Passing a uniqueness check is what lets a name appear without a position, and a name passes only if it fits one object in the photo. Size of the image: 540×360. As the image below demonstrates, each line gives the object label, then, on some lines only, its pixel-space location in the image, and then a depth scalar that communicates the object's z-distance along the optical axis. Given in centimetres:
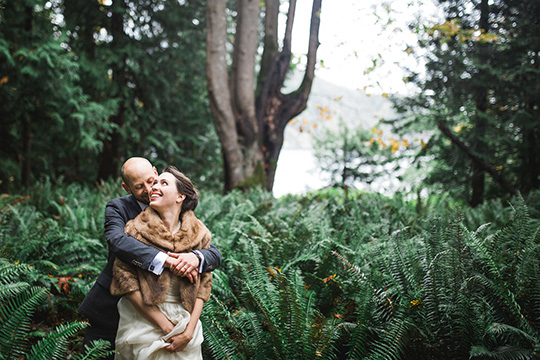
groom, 212
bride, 204
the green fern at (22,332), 213
